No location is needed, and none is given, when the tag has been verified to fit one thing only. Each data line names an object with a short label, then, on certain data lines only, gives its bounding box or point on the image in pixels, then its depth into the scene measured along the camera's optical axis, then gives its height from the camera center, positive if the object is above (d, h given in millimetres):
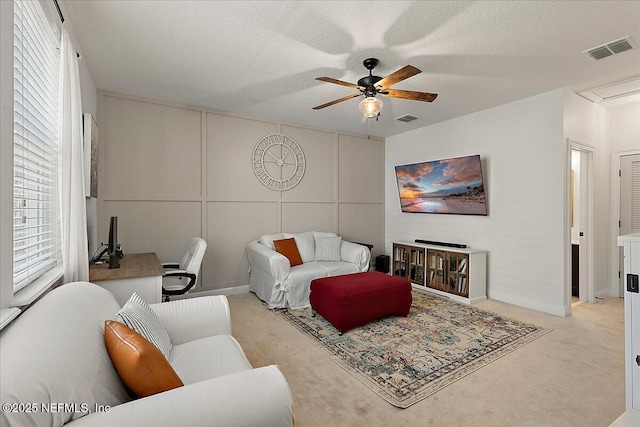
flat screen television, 4359 +389
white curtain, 1938 +254
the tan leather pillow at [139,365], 1148 -583
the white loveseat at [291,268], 3799 -754
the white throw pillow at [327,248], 4676 -562
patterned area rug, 2268 -1226
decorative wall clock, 4688 +782
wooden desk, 2330 -538
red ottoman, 3057 -910
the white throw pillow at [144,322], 1455 -557
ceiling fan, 2622 +1106
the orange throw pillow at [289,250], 4293 -538
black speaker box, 5562 -937
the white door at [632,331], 1623 -644
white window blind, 1472 +371
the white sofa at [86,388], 851 -558
